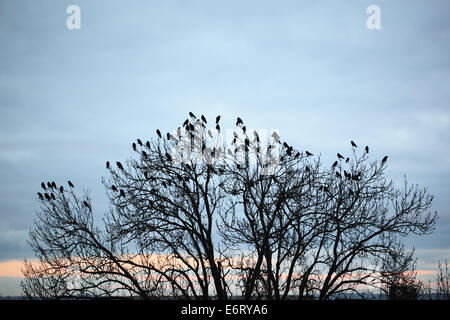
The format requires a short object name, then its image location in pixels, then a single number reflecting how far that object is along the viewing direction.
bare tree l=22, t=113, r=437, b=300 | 17.27
